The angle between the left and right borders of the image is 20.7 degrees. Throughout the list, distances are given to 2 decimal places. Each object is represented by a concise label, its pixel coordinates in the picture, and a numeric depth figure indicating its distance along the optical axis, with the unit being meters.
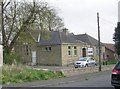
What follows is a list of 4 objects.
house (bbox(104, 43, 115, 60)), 78.06
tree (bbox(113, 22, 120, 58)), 70.89
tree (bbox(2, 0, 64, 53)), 37.47
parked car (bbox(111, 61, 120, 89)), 14.78
